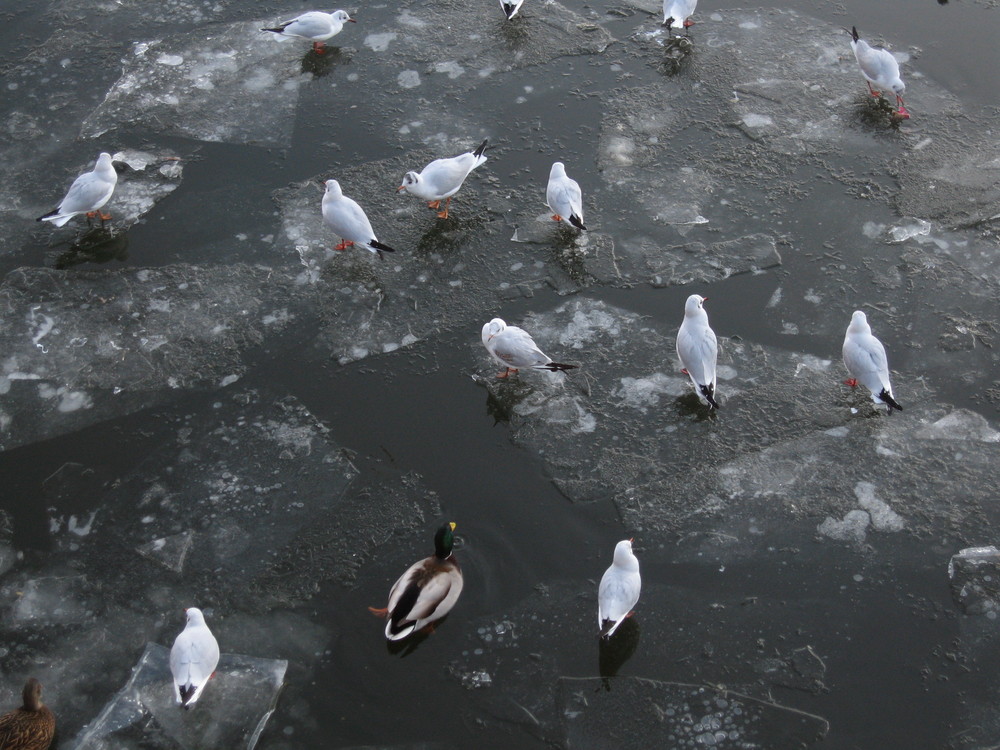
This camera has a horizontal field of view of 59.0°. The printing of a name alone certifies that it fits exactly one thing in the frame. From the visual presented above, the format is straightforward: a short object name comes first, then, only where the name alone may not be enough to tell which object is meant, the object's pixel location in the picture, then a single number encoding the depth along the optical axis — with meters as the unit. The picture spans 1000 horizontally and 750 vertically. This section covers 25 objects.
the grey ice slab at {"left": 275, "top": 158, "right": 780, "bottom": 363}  5.61
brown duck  3.65
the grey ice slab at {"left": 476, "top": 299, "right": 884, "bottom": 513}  4.87
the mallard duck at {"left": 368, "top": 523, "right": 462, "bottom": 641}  4.08
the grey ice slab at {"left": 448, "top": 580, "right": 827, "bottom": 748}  3.89
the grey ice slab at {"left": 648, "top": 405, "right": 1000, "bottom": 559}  4.61
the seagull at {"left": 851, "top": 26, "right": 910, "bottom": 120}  6.99
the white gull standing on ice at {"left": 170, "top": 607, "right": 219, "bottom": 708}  3.85
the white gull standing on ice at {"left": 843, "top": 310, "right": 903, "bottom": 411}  5.00
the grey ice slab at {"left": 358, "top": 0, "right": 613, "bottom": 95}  7.51
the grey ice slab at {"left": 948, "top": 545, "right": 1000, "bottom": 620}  4.30
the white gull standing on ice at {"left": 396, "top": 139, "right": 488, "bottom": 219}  6.06
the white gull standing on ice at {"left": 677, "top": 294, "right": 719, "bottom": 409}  5.01
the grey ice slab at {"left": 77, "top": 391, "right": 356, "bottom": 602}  4.46
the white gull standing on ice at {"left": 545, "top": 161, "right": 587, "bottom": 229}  5.95
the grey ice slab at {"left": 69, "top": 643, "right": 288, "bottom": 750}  3.85
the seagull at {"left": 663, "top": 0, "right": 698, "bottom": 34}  7.63
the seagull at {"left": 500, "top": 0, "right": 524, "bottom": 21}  7.84
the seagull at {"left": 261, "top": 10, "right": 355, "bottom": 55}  7.52
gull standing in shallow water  4.07
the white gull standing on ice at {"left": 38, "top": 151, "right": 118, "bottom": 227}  6.00
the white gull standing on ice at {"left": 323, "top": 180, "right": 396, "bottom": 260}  5.80
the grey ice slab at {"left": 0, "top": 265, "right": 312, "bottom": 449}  5.16
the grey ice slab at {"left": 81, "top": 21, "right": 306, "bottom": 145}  7.02
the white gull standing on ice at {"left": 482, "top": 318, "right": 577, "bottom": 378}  5.05
